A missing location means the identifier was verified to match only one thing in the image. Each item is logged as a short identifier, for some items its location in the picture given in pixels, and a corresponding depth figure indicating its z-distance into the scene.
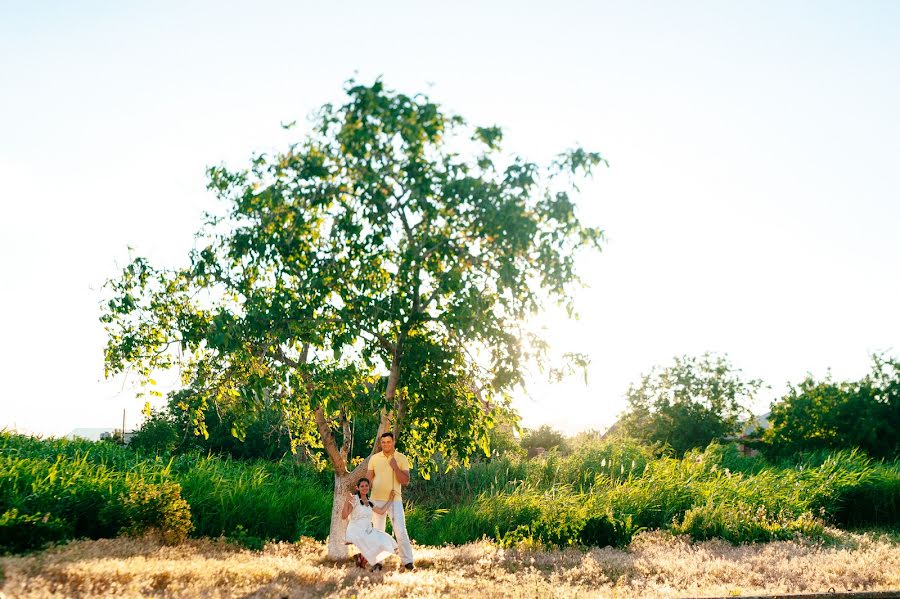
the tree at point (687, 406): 38.12
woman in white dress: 11.95
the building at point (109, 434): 31.05
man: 12.59
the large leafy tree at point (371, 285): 11.53
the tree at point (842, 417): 31.14
